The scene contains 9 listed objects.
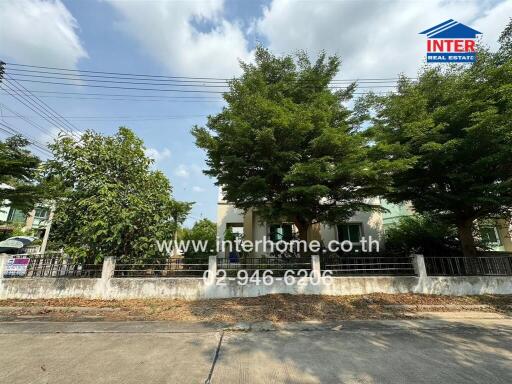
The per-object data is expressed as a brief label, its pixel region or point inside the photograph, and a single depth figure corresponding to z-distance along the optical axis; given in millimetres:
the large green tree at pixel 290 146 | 7203
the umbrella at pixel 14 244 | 13434
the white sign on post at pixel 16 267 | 7590
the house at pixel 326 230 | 12508
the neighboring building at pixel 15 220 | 19766
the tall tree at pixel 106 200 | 7141
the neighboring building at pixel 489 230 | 12195
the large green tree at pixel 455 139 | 7637
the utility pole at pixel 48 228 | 7712
